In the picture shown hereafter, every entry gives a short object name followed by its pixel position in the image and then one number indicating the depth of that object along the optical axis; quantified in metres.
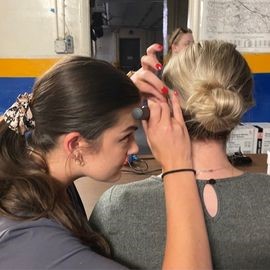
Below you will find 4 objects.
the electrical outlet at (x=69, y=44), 2.98
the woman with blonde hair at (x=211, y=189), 0.77
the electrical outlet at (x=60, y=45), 2.96
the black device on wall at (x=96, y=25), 3.65
